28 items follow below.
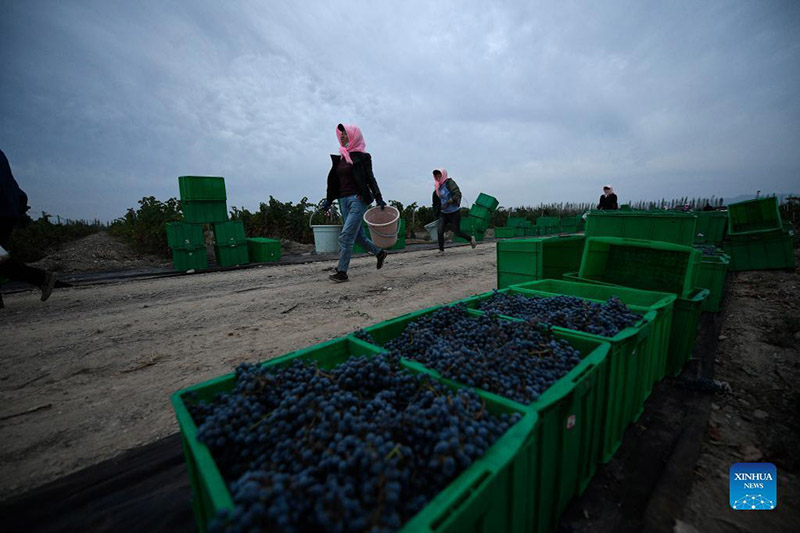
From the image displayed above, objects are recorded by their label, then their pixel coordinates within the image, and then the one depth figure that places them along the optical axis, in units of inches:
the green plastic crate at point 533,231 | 745.0
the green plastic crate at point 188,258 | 288.0
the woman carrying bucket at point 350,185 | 201.8
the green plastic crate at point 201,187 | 290.7
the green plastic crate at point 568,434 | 42.8
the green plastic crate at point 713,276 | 140.8
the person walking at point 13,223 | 146.7
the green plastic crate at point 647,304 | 76.7
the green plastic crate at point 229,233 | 314.5
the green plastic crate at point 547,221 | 847.1
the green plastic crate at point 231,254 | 317.1
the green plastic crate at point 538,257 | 140.6
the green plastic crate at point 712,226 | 294.7
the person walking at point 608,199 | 452.5
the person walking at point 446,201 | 329.1
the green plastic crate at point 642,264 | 106.6
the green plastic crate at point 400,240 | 444.8
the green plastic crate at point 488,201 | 553.6
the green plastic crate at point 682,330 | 91.7
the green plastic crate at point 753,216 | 241.8
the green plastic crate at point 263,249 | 337.4
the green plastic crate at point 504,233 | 673.6
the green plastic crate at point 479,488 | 27.6
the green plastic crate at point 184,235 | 280.5
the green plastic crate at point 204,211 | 293.1
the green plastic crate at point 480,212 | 577.3
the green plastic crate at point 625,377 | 59.0
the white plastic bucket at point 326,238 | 346.0
